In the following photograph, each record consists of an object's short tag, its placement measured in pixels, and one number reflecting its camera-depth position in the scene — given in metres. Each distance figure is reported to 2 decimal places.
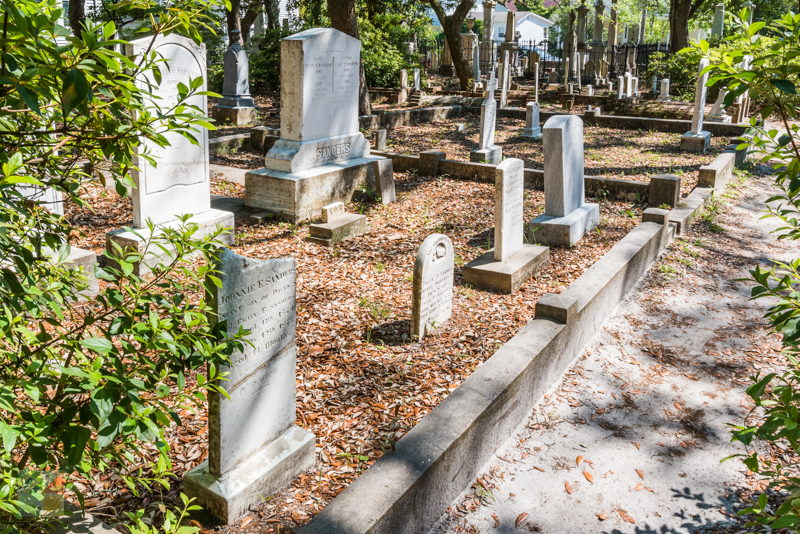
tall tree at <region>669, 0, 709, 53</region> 30.31
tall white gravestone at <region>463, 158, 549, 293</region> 6.87
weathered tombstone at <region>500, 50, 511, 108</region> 21.38
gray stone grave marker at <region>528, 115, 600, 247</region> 8.23
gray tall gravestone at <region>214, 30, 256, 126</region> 16.81
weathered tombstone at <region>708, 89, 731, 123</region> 18.42
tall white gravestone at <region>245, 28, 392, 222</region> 8.98
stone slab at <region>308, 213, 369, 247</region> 8.19
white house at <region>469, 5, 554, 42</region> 98.94
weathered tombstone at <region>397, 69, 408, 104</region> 22.73
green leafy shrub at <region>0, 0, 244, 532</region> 1.70
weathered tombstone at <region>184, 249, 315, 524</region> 3.41
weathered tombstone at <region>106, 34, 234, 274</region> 7.11
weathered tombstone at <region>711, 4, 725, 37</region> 23.34
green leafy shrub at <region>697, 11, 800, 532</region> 2.38
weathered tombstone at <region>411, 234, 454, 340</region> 5.58
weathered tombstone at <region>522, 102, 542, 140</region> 16.80
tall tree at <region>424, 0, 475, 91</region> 26.69
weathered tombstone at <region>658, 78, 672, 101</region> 22.33
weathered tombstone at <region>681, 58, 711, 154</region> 14.95
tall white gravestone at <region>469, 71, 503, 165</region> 12.82
